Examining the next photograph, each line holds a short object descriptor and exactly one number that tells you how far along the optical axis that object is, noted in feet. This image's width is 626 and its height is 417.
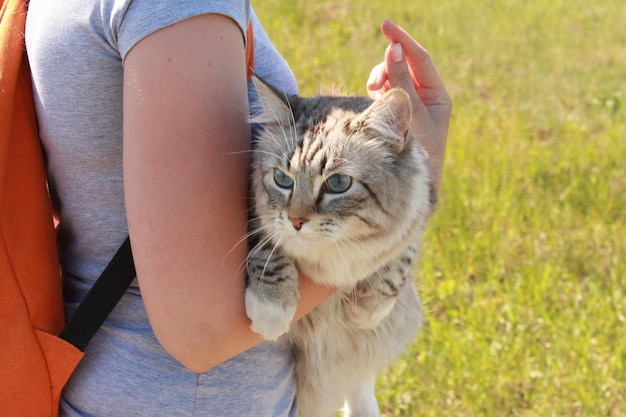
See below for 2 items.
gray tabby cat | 3.82
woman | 3.37
